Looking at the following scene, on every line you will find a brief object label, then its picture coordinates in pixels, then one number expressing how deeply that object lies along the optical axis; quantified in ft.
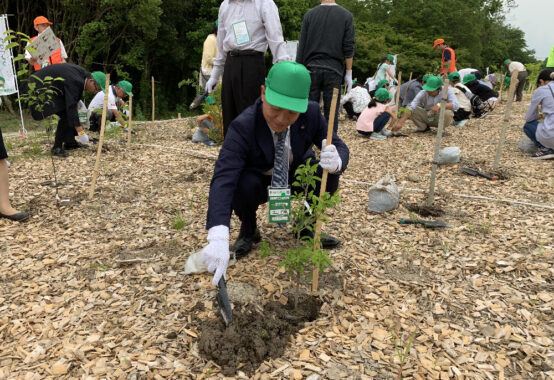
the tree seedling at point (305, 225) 5.72
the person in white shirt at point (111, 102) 17.62
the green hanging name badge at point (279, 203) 6.59
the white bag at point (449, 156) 14.62
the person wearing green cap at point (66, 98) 14.79
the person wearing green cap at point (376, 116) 20.02
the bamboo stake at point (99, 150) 10.77
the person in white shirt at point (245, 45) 9.82
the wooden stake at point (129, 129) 16.53
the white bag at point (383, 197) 10.46
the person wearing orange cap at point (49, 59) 17.21
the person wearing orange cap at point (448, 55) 22.91
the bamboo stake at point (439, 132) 9.84
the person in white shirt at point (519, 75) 32.49
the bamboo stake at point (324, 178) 5.71
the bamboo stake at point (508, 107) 12.00
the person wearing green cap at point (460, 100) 22.44
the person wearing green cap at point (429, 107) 19.12
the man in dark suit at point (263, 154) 5.70
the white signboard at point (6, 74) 20.30
